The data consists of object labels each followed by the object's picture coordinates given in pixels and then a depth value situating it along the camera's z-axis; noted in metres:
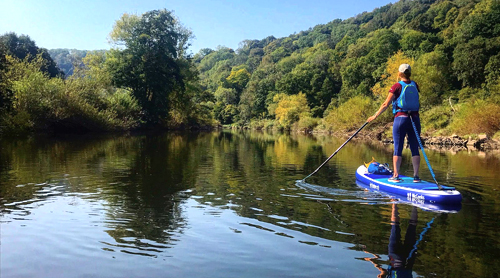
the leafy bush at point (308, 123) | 65.31
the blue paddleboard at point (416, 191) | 7.41
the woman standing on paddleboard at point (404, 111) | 8.51
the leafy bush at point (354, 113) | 44.91
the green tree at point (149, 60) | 47.78
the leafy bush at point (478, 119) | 27.19
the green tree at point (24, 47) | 67.88
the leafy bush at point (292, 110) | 71.75
